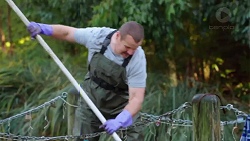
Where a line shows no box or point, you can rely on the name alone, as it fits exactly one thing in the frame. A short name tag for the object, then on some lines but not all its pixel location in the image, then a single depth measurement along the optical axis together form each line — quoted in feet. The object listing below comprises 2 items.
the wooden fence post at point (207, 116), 23.45
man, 24.73
